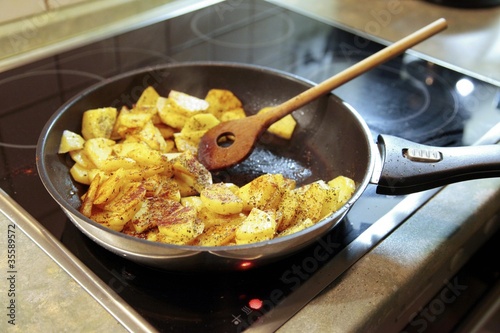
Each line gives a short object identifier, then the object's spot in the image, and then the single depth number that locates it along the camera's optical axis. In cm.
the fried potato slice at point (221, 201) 73
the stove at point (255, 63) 65
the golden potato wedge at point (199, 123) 96
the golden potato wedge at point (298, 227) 71
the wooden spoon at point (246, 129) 91
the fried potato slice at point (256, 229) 67
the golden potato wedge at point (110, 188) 73
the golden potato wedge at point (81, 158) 84
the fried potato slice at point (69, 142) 84
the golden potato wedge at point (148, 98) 99
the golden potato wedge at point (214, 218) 75
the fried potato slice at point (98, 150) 84
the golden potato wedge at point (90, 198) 73
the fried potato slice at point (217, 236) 70
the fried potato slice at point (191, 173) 83
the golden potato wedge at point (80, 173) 82
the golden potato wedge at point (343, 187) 79
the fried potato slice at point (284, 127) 101
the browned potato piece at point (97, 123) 89
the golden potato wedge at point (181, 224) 68
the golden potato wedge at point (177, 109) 96
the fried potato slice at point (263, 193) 77
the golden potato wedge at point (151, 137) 91
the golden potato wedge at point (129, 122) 93
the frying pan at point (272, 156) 62
